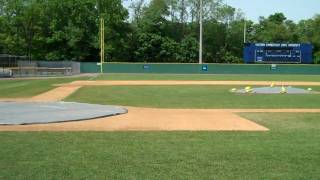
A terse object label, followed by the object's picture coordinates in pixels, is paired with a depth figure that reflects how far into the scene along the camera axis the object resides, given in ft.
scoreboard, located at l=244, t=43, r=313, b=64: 205.67
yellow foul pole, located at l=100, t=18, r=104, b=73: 223.77
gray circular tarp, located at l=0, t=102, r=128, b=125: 45.93
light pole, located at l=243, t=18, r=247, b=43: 291.77
